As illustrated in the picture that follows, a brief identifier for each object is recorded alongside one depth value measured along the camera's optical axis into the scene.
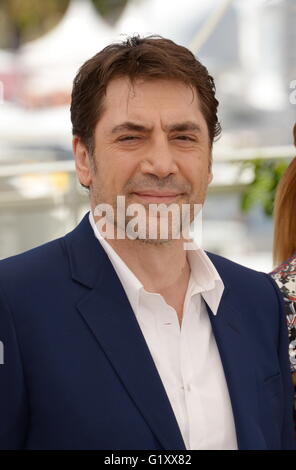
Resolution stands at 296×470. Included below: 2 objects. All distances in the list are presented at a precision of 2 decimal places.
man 2.19
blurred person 2.66
